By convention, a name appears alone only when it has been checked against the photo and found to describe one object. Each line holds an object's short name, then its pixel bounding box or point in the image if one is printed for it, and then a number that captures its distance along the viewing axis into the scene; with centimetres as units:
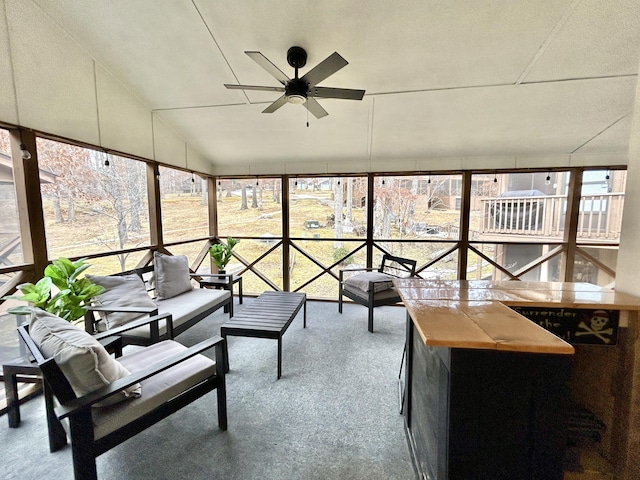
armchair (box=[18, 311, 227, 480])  122
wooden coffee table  239
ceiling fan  186
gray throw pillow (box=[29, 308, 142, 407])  124
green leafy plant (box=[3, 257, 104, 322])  195
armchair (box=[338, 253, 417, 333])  345
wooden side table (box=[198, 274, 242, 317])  370
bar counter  84
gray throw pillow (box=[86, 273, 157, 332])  238
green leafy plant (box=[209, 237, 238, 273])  423
